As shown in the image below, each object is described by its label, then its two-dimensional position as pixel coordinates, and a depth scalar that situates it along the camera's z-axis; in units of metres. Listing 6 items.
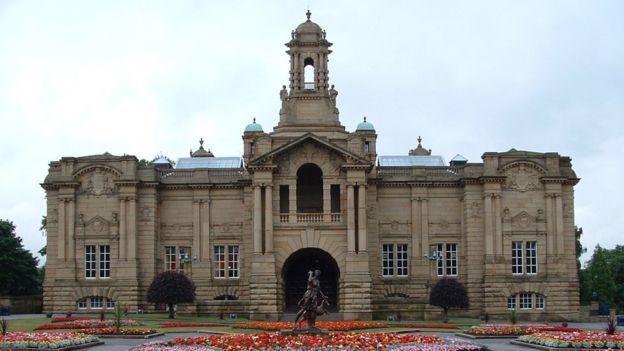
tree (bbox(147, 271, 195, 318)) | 70.38
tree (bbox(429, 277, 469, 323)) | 69.06
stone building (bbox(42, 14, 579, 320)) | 73.38
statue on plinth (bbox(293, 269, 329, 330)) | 46.47
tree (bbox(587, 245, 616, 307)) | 97.75
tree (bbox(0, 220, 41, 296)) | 88.75
